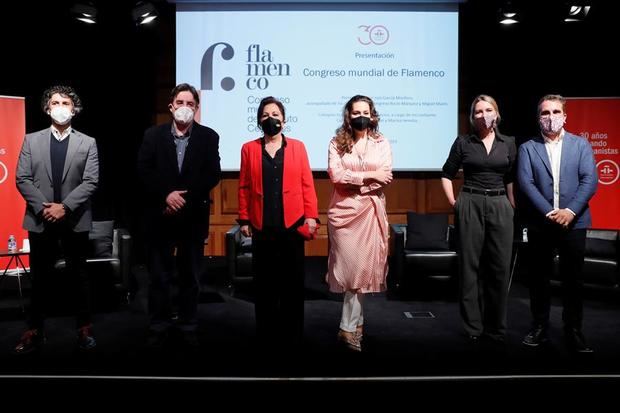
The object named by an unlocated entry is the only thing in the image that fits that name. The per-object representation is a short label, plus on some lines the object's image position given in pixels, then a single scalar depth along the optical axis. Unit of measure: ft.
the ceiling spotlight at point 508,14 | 18.96
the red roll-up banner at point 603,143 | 20.80
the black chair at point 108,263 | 14.87
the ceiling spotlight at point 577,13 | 18.70
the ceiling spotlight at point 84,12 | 18.15
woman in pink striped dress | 10.91
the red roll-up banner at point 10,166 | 18.61
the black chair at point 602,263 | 15.39
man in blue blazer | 10.73
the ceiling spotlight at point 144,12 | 18.92
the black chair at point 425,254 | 16.01
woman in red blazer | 10.53
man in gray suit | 10.63
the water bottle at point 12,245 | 14.66
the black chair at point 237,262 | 16.47
